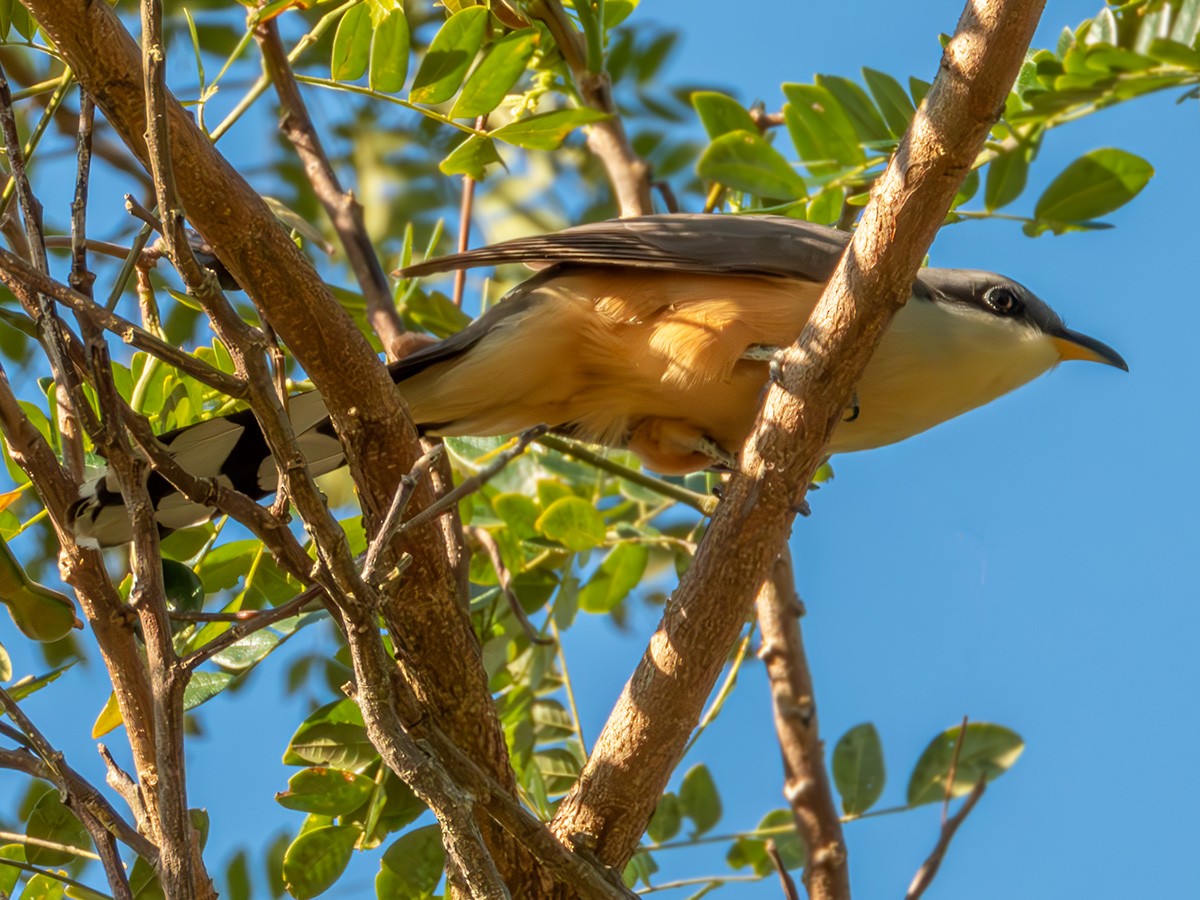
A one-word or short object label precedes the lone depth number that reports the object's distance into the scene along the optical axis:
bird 7.35
